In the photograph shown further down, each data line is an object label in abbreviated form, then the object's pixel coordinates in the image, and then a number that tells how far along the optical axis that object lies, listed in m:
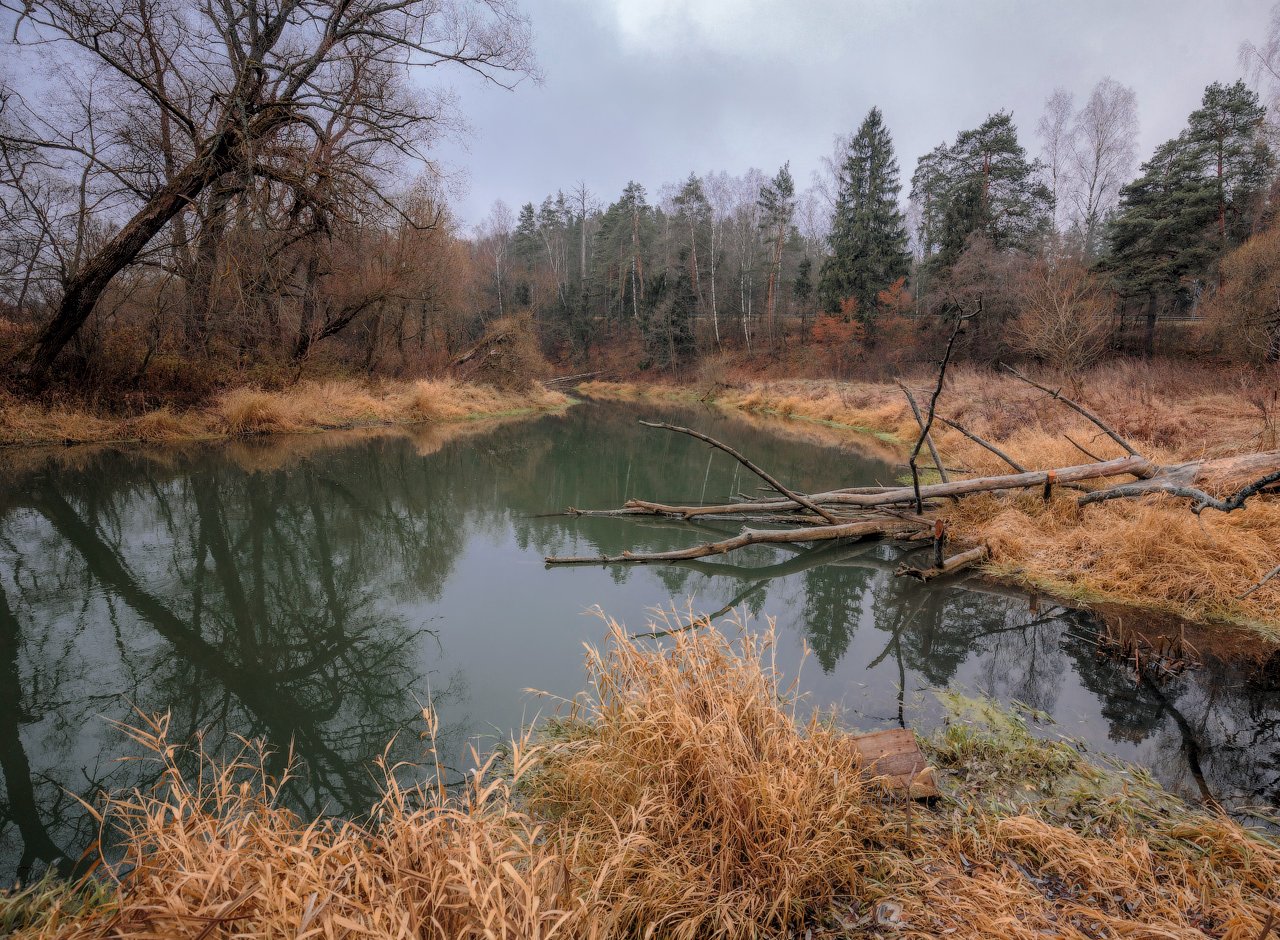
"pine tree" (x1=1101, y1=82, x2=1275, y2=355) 21.16
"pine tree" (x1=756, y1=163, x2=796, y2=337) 35.84
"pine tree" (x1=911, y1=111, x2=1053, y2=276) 27.28
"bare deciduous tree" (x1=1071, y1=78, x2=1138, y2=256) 26.14
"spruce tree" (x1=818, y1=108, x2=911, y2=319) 32.00
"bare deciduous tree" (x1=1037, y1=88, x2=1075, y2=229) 27.52
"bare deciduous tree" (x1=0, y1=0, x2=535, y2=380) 9.02
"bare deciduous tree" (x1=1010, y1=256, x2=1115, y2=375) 15.75
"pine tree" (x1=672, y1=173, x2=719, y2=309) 38.19
